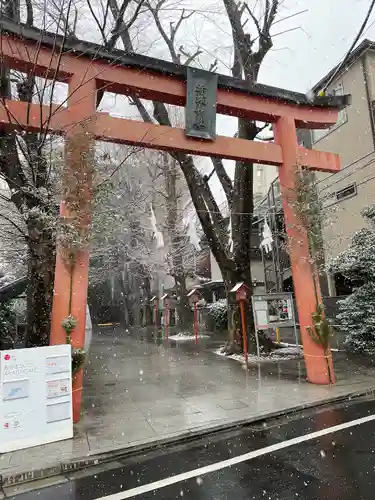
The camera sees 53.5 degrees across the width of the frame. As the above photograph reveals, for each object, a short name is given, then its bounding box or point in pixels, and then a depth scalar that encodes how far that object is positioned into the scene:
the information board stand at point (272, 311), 11.59
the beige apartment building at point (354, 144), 14.36
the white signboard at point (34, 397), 5.10
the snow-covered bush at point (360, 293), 11.08
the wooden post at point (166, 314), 19.97
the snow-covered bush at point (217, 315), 21.34
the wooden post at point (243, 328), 10.97
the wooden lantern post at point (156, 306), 30.00
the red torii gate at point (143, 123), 6.49
